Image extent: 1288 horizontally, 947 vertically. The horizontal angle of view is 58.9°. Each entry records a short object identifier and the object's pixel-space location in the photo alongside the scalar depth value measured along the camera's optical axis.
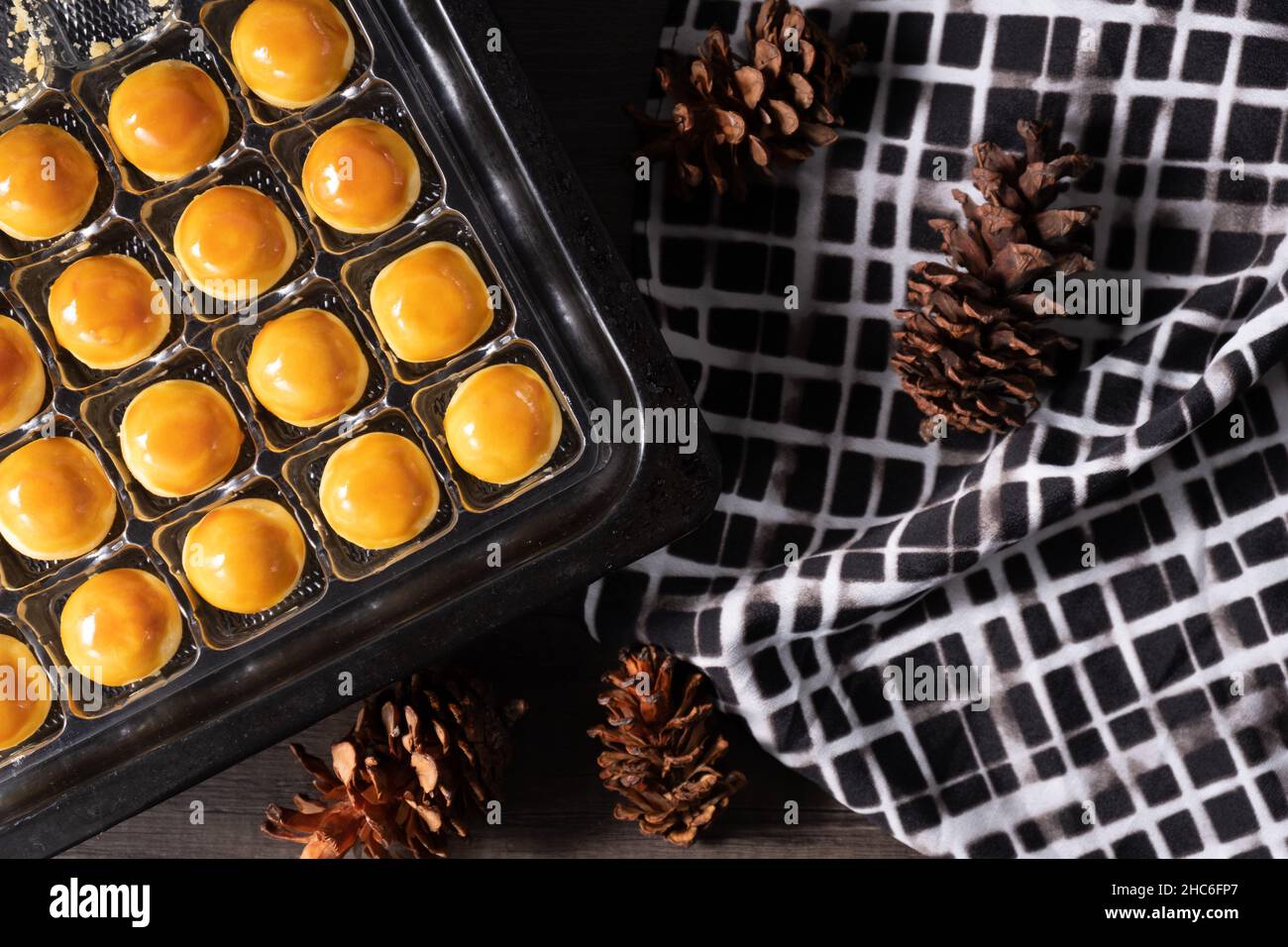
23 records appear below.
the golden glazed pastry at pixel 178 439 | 0.69
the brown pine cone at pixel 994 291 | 0.71
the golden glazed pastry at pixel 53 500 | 0.69
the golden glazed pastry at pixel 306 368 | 0.70
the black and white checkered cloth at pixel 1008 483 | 0.77
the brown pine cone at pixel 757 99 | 0.72
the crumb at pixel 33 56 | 0.70
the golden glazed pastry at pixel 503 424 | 0.70
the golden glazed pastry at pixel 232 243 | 0.69
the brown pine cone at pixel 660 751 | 0.76
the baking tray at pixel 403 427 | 0.67
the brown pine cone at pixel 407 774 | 0.73
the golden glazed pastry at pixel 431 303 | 0.70
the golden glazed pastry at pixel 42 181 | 0.68
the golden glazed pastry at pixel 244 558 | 0.69
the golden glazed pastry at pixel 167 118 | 0.69
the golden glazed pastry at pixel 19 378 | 0.69
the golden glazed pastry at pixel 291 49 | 0.69
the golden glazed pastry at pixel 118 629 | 0.69
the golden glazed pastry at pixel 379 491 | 0.70
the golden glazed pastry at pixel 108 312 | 0.69
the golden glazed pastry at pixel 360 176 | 0.70
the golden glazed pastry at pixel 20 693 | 0.69
